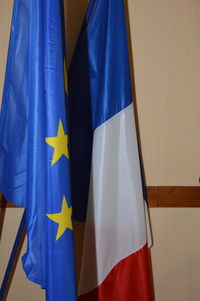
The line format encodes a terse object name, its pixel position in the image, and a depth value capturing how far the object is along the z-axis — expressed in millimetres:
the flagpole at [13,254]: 934
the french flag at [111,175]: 951
